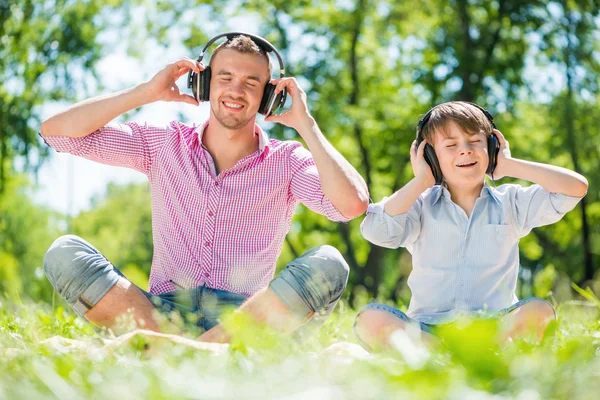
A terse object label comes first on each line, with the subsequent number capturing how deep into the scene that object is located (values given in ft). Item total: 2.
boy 10.75
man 10.31
